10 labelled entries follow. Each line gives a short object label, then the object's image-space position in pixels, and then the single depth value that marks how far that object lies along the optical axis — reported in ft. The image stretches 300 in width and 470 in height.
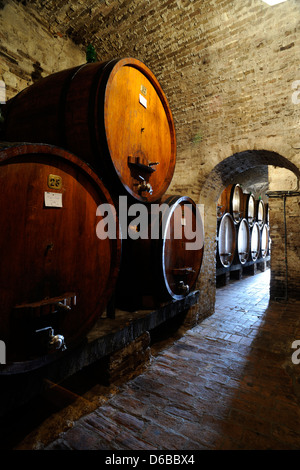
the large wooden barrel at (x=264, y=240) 33.85
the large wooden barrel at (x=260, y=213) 29.53
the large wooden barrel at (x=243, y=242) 24.63
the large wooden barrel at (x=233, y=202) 22.49
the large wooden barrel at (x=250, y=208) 26.09
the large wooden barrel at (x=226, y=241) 20.53
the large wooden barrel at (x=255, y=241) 29.19
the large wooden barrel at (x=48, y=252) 3.76
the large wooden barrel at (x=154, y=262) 7.66
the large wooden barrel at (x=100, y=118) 5.54
